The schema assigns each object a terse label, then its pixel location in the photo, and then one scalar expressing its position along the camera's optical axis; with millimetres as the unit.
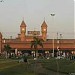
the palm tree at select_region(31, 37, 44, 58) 117975
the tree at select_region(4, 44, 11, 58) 125781
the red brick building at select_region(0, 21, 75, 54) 147125
